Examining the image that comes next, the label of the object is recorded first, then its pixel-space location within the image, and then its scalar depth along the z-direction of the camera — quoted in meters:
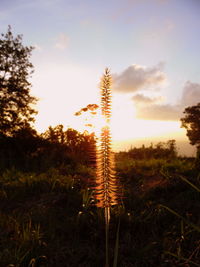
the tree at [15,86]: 13.51
